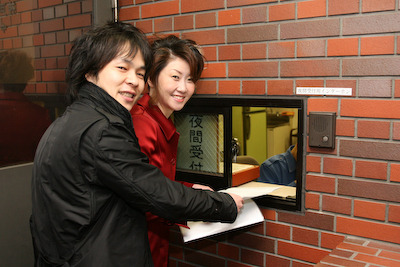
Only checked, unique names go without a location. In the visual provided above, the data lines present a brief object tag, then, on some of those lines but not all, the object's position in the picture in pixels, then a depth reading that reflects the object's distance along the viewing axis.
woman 1.88
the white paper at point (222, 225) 1.82
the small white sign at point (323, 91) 1.91
